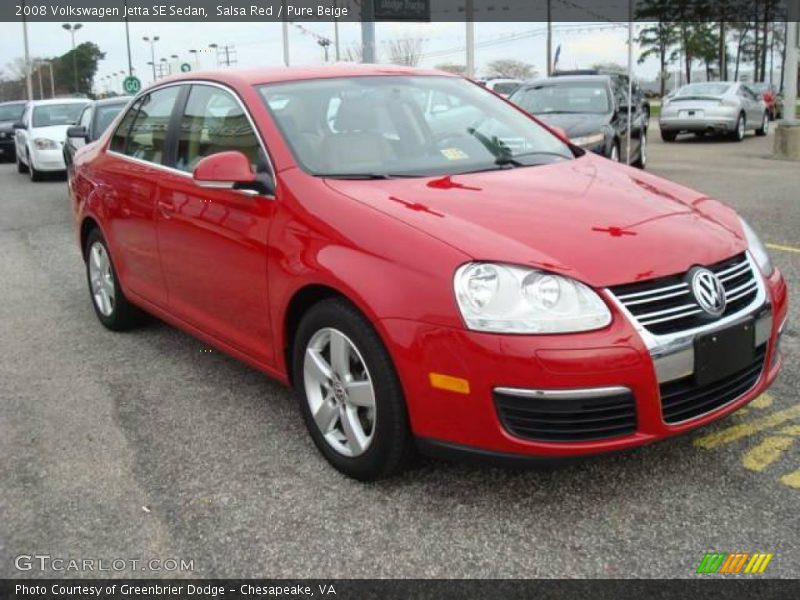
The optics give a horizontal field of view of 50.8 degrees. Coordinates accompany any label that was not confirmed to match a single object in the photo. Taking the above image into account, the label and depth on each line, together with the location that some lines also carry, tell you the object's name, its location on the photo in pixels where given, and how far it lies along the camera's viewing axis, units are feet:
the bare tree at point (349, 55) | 150.65
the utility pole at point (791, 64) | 47.06
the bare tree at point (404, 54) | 161.48
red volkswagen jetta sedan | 8.84
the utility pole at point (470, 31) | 59.00
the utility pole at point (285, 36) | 94.68
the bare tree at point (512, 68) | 255.09
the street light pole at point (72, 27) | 206.49
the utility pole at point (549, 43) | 149.28
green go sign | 115.75
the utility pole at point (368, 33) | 58.85
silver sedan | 63.46
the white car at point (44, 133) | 49.08
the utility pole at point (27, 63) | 155.18
